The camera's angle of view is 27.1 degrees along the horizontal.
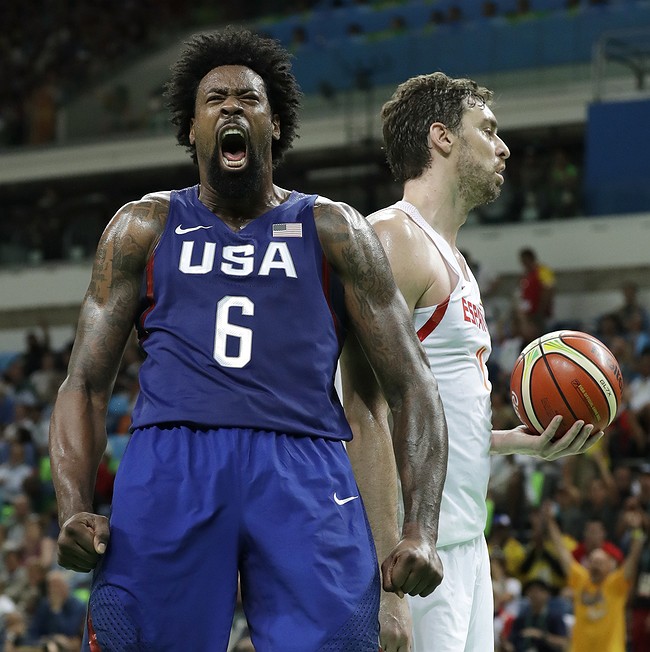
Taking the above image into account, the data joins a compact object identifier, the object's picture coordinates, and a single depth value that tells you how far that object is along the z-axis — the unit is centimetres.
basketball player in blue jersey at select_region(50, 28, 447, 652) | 280
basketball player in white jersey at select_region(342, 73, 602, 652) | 355
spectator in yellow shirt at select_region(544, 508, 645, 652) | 871
